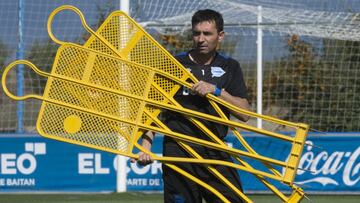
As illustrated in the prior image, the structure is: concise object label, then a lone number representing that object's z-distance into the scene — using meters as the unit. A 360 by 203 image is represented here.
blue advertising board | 24.58
